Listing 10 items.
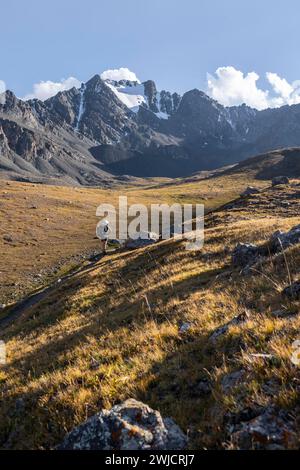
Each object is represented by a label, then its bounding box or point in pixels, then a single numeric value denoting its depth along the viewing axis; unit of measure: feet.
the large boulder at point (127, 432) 19.86
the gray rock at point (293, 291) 34.19
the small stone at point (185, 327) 34.74
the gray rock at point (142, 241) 165.23
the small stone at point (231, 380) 22.26
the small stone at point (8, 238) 241.20
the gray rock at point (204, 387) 23.99
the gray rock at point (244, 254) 65.41
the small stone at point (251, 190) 348.59
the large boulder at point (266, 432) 17.25
